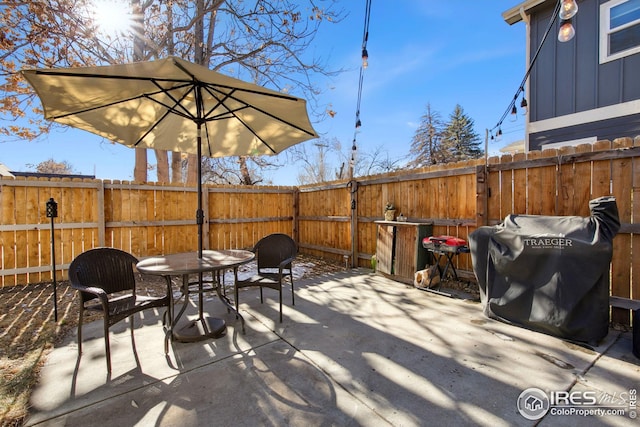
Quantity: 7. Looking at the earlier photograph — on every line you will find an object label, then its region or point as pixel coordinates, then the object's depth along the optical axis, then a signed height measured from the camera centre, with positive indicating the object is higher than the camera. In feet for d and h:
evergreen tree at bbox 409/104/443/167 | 62.34 +15.91
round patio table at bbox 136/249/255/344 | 7.64 -1.67
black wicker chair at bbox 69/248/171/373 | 6.80 -2.05
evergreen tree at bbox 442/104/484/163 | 63.21 +16.56
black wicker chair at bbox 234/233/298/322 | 11.20 -1.69
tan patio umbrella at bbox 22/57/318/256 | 6.65 +3.18
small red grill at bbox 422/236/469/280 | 12.09 -1.70
